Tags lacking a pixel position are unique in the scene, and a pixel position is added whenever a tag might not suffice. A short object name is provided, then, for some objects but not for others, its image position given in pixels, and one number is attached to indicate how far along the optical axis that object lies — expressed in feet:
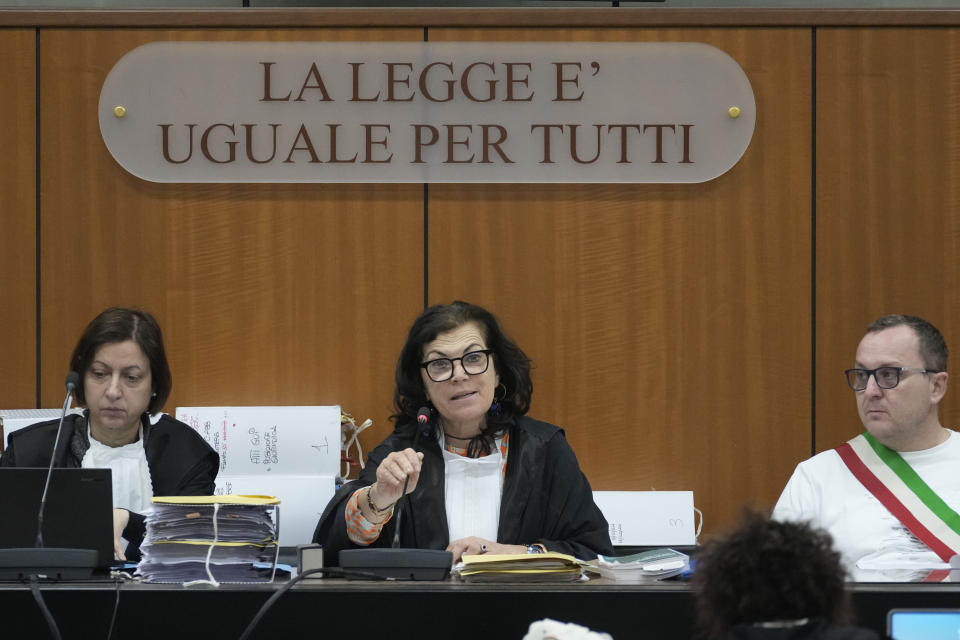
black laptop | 32.82
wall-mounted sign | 37.33
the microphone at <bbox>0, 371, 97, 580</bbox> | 32.57
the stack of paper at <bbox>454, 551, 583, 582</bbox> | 32.58
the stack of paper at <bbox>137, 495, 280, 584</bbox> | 32.70
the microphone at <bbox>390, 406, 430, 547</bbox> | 33.39
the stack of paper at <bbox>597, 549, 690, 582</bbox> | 32.71
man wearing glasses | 34.58
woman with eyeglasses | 34.22
